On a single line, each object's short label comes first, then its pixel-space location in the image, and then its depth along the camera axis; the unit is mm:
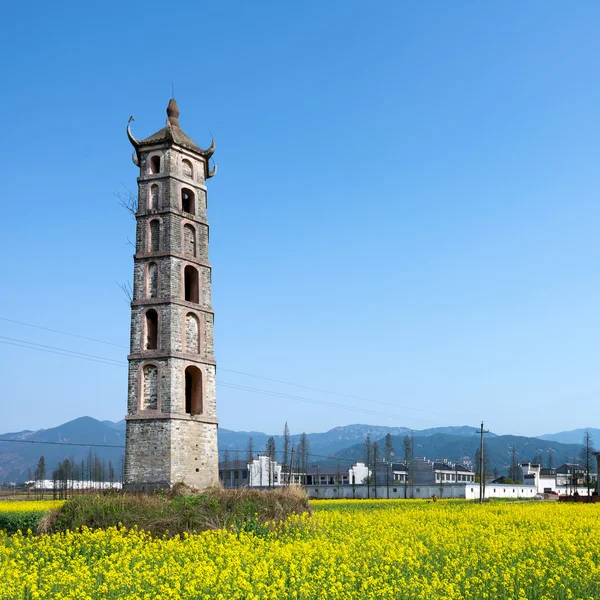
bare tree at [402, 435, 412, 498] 154250
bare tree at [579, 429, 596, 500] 108438
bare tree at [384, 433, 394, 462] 163675
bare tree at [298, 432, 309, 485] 135575
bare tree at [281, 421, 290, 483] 118800
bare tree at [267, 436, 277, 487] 137250
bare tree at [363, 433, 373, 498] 145450
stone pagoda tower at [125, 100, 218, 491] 37750
